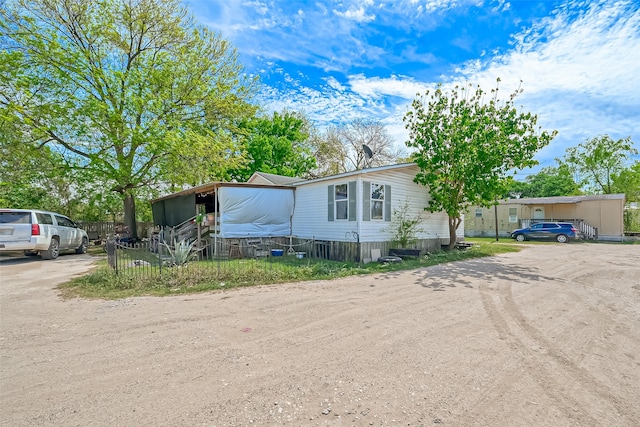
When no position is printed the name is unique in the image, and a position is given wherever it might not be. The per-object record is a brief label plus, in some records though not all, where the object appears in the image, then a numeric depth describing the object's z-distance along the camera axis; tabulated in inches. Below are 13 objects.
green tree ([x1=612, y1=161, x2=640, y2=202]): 1012.5
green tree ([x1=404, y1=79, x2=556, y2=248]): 455.5
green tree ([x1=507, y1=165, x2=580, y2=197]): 1328.0
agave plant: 315.0
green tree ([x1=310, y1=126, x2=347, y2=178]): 1211.9
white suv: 361.7
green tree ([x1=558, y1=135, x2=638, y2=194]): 1087.6
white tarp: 468.8
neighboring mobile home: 805.9
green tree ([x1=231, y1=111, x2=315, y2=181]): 995.9
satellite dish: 536.8
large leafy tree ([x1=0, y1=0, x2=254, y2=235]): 524.4
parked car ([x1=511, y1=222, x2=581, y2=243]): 765.9
